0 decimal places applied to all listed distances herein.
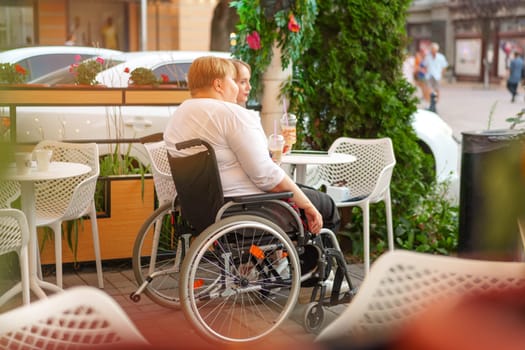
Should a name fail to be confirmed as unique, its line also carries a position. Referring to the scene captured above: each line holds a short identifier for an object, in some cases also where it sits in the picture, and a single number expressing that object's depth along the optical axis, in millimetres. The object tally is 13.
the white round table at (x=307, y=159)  8609
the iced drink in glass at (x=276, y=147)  8422
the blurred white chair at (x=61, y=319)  2229
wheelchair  6629
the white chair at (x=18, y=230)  6066
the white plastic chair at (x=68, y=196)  8312
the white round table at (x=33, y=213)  7574
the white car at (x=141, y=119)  10969
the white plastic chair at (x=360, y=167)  9941
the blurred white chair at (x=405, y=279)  2293
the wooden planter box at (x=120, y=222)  9789
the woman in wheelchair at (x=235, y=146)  7086
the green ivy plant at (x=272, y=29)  10352
